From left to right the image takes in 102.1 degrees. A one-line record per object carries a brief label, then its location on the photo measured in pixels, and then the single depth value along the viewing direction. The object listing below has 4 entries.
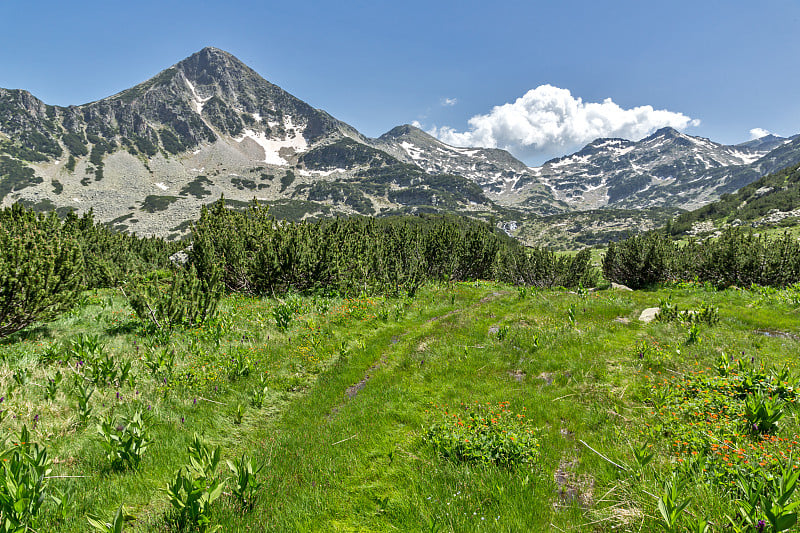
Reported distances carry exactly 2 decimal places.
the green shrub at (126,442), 4.87
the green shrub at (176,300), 11.11
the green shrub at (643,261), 25.36
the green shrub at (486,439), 5.16
